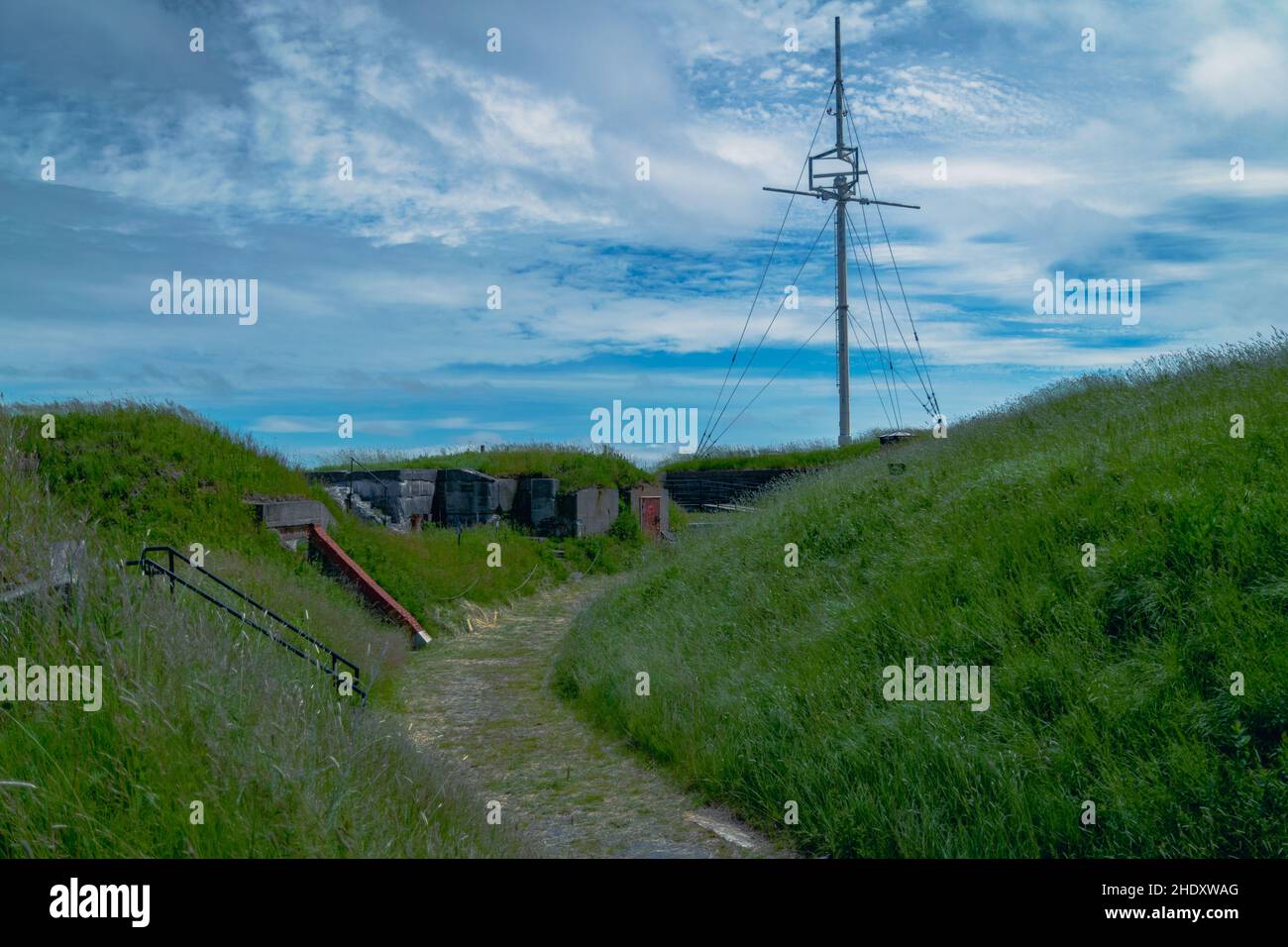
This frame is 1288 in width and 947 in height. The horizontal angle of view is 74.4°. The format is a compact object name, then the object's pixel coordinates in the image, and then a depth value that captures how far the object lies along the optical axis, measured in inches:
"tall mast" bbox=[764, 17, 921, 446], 1027.3
